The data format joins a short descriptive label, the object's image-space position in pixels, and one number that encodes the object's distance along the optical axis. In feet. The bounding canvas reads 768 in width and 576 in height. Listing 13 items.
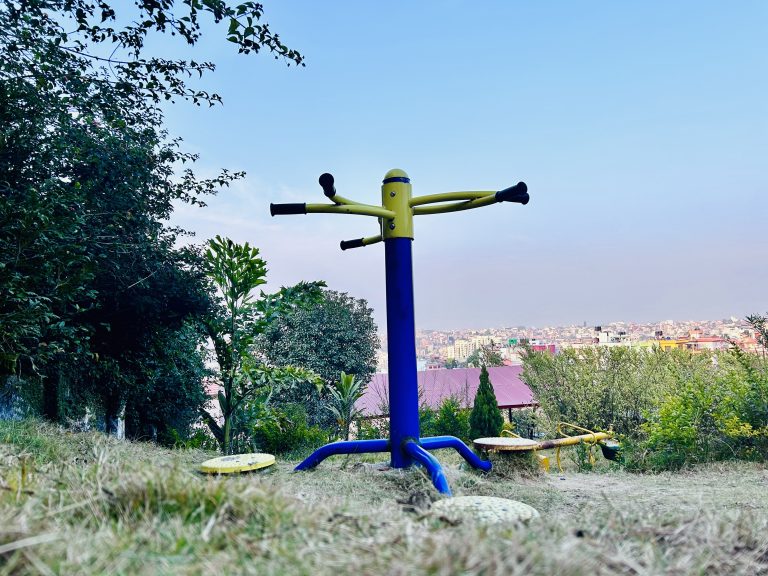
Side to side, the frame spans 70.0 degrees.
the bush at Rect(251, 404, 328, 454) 25.66
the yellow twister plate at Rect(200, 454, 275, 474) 10.84
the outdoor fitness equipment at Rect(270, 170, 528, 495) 11.60
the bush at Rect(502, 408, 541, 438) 33.14
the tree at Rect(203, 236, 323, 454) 20.33
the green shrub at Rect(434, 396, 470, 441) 31.78
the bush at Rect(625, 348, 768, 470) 18.19
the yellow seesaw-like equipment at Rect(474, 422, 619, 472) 14.43
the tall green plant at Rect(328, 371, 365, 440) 28.81
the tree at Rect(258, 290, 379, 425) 51.47
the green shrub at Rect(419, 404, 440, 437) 32.60
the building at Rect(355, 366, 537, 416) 52.42
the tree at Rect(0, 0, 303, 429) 13.76
